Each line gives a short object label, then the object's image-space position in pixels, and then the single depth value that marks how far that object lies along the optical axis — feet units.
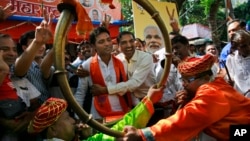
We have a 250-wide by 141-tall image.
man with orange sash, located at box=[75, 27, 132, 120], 7.21
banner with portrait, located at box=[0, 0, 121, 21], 15.12
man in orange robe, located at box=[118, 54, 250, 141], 5.01
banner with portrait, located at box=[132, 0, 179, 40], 11.93
